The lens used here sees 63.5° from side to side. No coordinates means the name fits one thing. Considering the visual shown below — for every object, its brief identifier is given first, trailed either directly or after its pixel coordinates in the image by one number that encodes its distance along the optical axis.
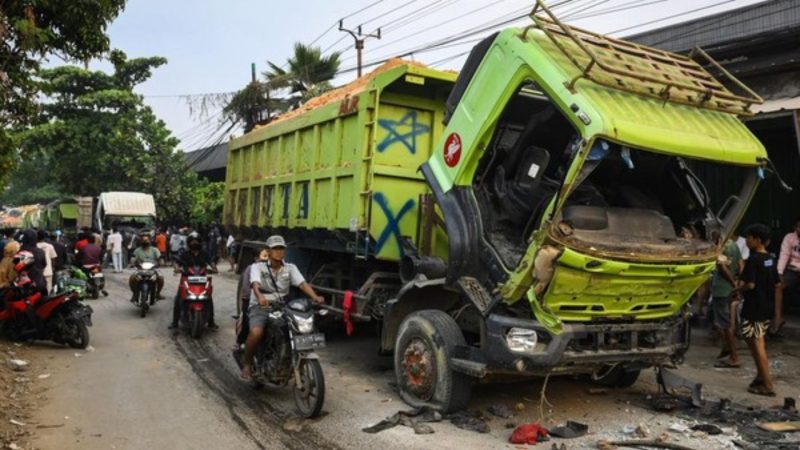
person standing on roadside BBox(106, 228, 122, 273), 19.27
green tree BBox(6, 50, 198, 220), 26.47
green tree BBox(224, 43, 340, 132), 21.47
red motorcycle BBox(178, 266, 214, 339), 8.93
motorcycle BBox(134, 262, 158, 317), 10.87
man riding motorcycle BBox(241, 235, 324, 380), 5.95
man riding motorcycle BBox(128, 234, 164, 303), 11.28
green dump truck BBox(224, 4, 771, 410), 4.67
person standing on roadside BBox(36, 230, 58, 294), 9.59
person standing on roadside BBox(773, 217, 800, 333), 8.55
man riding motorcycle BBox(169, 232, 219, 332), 9.43
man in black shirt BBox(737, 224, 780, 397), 6.20
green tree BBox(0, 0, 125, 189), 6.72
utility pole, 23.50
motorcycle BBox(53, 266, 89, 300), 10.29
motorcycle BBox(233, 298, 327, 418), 5.34
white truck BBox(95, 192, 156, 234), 22.27
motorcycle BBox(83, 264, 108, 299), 13.15
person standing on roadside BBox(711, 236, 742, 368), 7.58
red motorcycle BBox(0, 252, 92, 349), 8.20
